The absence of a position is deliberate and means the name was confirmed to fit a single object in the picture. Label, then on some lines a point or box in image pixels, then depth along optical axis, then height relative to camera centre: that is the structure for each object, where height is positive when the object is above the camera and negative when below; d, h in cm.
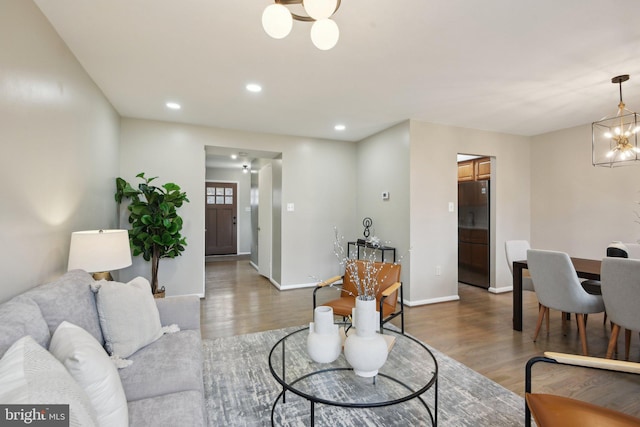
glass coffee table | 156 -91
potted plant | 355 -8
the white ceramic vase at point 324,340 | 163 -68
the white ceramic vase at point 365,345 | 152 -66
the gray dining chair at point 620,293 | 217 -58
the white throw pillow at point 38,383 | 77 -45
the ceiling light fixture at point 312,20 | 143 +97
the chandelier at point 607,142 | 372 +94
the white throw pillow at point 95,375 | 101 -56
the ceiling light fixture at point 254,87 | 295 +126
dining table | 299 -72
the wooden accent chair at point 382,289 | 258 -69
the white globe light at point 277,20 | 146 +96
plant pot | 355 -93
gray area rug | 178 -121
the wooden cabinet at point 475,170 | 490 +77
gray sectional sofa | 116 -77
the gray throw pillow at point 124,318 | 162 -58
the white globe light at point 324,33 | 156 +95
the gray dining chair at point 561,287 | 258 -64
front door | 824 -9
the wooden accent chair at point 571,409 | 119 -81
